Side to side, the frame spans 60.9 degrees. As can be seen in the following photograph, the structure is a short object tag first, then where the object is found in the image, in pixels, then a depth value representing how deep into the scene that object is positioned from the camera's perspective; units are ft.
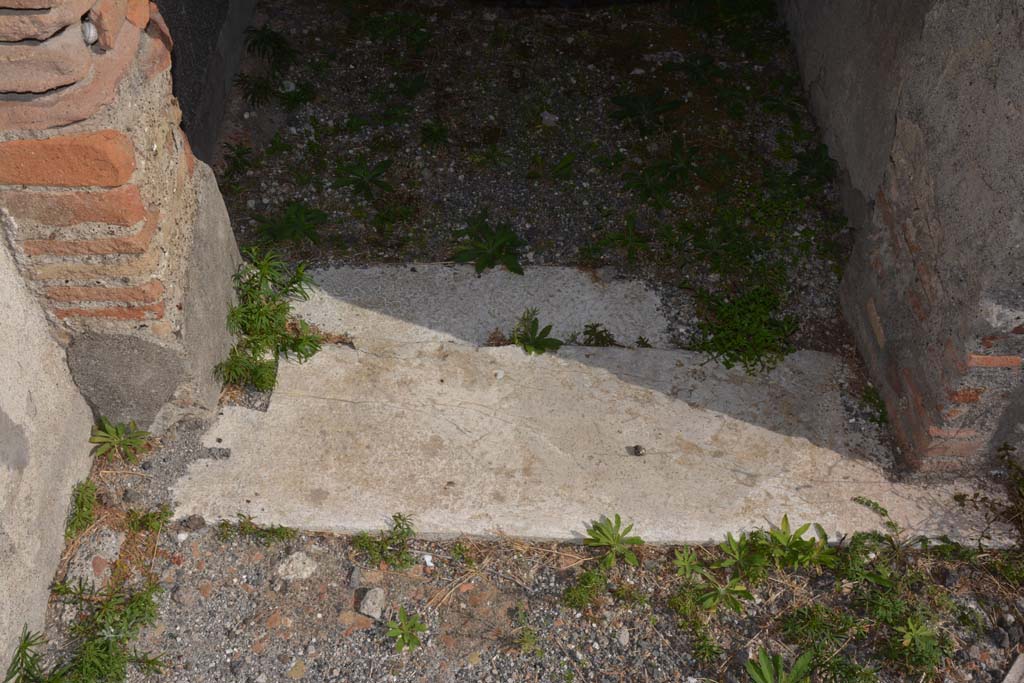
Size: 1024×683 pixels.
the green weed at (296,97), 15.90
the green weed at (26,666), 8.63
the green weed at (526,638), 9.22
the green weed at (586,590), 9.56
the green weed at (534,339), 12.03
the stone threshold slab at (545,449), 10.21
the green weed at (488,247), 13.26
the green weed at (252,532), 9.88
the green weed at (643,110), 15.73
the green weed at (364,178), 14.55
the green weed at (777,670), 8.85
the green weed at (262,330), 11.27
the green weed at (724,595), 9.55
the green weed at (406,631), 9.17
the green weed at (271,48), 16.42
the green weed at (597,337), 12.35
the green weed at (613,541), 9.83
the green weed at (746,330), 12.08
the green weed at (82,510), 9.74
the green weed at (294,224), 13.56
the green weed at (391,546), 9.82
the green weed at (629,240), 13.69
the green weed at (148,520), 9.83
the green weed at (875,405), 11.32
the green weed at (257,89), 15.76
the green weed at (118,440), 10.33
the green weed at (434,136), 15.43
